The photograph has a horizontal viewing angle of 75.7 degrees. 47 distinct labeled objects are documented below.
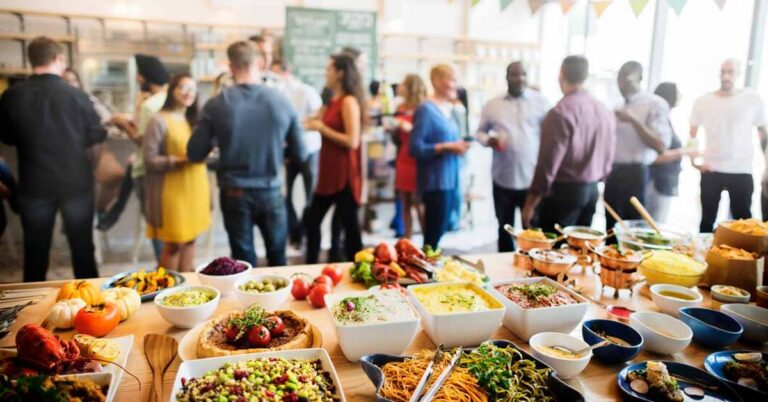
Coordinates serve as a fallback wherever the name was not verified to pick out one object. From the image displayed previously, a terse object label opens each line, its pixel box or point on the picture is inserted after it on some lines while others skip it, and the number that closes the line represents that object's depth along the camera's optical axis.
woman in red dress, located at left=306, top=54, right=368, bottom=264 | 3.33
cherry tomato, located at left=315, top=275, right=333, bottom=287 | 1.66
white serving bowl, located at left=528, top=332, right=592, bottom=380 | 1.18
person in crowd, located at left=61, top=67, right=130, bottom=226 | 3.26
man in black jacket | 2.97
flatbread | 1.18
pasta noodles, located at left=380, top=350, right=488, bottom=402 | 1.04
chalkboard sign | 4.26
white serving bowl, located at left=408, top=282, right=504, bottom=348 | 1.29
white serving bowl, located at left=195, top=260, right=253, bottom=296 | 1.63
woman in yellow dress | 3.31
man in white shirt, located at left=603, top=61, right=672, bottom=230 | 3.59
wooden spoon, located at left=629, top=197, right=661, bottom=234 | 2.00
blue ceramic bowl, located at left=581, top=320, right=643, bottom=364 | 1.24
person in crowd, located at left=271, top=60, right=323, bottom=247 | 4.14
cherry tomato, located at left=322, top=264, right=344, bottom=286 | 1.80
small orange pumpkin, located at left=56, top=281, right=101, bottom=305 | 1.50
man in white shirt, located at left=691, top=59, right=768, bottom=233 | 3.07
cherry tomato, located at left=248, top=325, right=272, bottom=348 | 1.21
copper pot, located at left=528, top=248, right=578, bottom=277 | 1.65
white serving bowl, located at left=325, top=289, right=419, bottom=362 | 1.20
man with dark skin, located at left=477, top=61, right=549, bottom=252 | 3.64
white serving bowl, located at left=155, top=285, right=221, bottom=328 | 1.38
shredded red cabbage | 1.68
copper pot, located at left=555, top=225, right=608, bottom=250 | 2.01
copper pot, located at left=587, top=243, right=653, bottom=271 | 1.67
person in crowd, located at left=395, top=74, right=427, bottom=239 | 4.20
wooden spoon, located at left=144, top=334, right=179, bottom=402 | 1.14
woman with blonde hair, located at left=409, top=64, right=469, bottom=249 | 3.56
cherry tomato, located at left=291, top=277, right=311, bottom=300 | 1.65
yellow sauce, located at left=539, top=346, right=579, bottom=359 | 1.21
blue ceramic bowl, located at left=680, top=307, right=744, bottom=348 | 1.35
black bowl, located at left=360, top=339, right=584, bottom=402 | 1.03
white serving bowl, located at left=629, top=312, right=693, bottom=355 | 1.30
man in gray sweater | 2.94
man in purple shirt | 3.35
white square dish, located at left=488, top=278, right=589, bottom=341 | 1.34
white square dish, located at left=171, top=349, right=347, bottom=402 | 1.03
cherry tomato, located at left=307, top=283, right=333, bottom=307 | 1.59
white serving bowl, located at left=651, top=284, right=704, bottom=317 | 1.54
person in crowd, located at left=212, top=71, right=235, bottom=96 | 3.27
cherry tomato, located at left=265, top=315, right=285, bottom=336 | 1.26
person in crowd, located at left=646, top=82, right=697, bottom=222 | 3.55
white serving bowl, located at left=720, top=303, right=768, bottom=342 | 1.40
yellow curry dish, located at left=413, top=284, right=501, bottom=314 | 1.36
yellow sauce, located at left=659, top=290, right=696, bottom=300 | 1.62
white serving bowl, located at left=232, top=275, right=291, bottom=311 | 1.50
